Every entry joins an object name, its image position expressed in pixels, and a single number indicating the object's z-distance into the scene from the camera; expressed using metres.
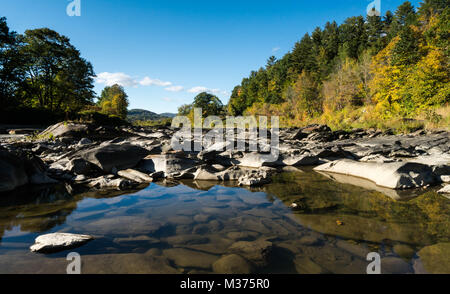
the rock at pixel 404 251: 2.54
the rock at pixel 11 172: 5.22
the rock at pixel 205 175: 6.77
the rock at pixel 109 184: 5.82
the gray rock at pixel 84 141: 11.25
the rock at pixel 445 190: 4.85
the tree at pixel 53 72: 29.33
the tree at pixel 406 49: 25.65
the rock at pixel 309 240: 2.89
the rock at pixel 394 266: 2.26
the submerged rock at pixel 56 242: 2.59
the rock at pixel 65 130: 13.87
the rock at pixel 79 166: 6.74
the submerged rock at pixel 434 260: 2.25
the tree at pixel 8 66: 26.30
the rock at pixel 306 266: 2.30
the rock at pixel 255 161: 8.70
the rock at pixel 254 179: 6.10
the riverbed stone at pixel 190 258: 2.42
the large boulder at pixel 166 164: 7.34
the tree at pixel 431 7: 44.94
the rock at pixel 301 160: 9.12
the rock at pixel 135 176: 6.63
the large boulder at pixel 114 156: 6.84
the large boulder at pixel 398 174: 5.42
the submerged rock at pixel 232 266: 2.28
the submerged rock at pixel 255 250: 2.48
